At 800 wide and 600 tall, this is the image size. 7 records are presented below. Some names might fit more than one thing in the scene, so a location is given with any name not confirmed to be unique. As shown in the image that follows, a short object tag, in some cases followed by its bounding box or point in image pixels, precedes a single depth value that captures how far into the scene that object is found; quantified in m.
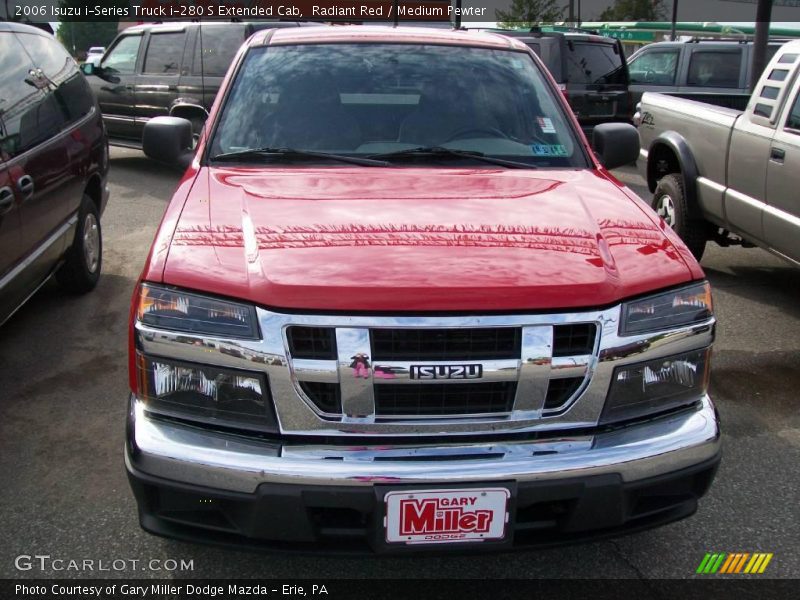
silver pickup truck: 5.11
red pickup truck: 2.14
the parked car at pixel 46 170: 4.15
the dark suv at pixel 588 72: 10.77
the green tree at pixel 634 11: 39.34
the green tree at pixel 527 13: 29.97
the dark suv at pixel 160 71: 9.99
